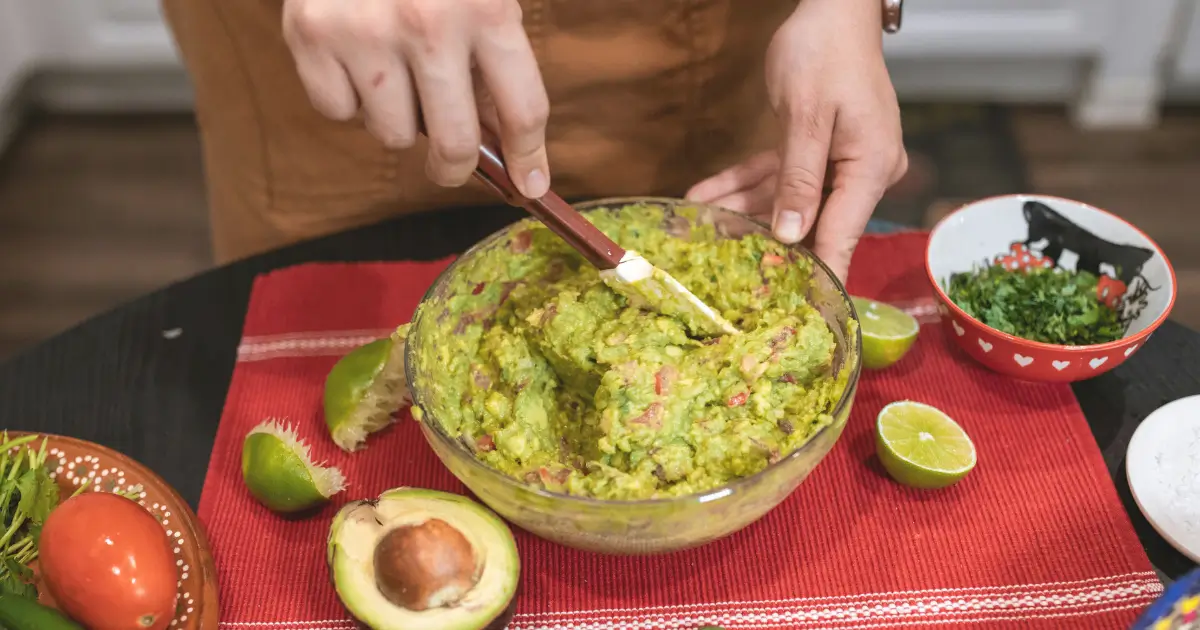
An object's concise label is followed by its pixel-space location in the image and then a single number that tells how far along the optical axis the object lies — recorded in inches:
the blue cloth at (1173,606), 38.4
